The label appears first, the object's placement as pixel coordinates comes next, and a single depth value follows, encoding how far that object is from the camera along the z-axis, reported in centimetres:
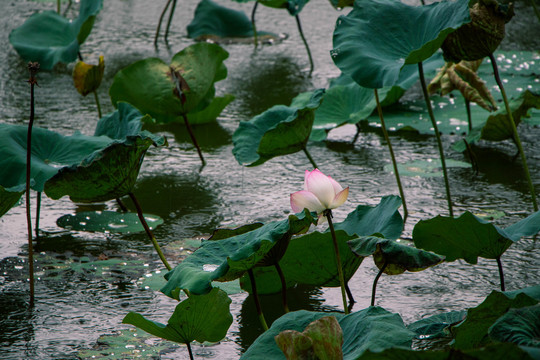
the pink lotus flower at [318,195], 1245
